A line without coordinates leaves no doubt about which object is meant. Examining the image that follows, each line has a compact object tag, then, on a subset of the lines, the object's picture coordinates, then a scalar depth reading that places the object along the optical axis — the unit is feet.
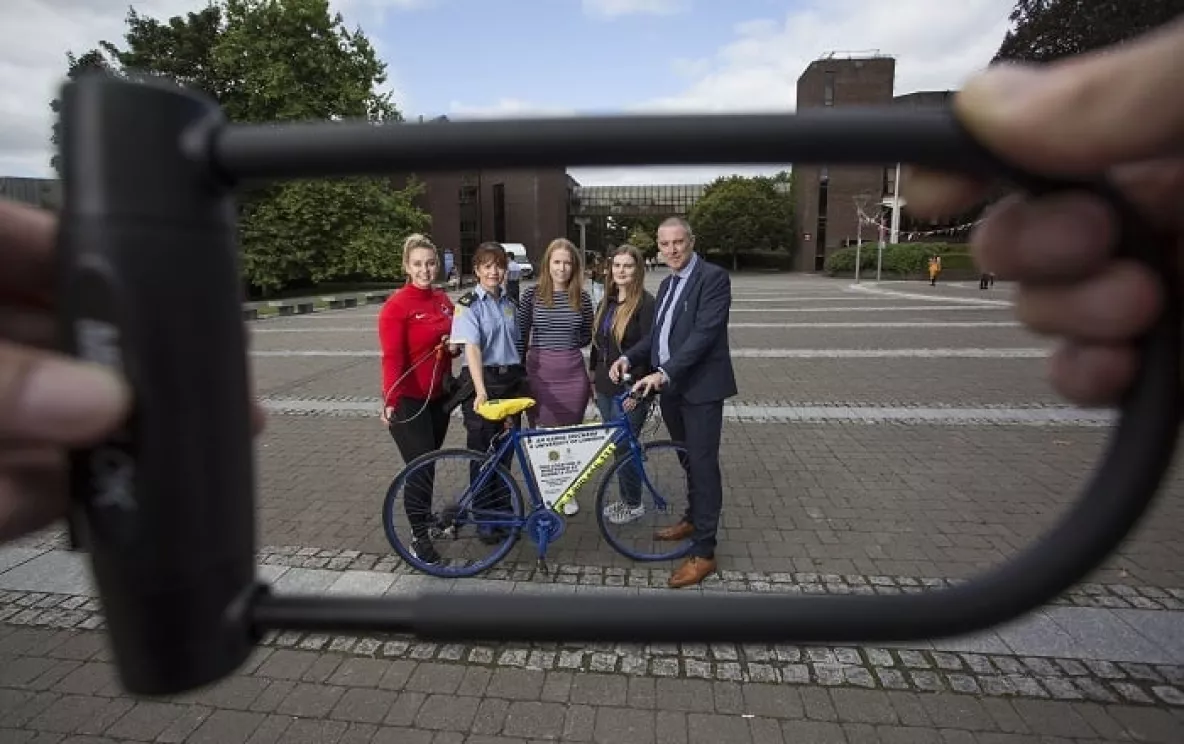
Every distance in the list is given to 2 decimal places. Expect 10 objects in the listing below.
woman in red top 11.78
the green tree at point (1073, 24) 40.98
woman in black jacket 14.21
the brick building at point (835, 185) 147.33
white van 109.95
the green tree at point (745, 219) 168.45
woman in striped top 13.28
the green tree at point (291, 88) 73.46
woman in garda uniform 12.11
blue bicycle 11.62
